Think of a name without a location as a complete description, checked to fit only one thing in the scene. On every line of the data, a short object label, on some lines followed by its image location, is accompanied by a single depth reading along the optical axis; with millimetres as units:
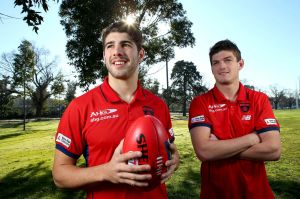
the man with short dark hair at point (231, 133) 2161
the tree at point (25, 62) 26560
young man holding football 1663
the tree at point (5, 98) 44493
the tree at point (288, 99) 91536
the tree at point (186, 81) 53205
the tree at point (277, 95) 89037
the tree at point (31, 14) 4236
